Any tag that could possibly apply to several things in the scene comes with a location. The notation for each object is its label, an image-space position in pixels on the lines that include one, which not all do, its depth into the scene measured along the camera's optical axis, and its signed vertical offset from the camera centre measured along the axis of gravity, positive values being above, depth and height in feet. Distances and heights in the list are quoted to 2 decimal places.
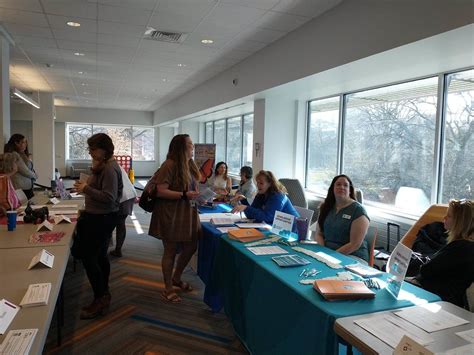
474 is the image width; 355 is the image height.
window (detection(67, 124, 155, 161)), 50.08 +1.43
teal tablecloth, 5.19 -2.56
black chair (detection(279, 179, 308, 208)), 17.41 -1.89
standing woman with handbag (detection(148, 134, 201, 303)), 9.58 -1.27
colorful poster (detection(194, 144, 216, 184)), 24.32 -0.13
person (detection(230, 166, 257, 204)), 16.85 -1.51
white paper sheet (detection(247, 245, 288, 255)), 7.72 -2.12
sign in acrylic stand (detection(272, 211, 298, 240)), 8.95 -1.80
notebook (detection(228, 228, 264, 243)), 8.70 -2.05
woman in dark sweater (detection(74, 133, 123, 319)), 9.00 -1.43
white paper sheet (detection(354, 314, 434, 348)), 4.34 -2.20
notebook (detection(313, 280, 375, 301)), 5.40 -2.08
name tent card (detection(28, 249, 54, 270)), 6.01 -1.94
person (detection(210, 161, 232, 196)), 20.30 -1.46
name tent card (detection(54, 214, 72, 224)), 9.78 -1.97
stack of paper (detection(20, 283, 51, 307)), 4.64 -2.01
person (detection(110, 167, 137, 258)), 11.42 -2.29
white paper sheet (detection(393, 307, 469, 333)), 4.67 -2.19
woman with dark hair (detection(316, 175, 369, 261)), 8.75 -1.68
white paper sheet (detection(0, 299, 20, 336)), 4.05 -2.01
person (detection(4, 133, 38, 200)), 14.58 -0.84
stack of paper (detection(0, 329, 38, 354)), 3.59 -2.04
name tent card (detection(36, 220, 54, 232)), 8.73 -1.95
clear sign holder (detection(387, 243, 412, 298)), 5.42 -1.75
